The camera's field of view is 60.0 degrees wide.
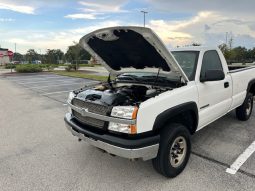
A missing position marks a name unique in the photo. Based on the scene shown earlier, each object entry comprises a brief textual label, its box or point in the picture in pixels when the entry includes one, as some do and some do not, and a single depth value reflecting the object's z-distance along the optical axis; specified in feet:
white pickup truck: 8.82
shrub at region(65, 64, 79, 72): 91.56
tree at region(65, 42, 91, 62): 98.02
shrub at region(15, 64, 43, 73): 86.75
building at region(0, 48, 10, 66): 197.79
